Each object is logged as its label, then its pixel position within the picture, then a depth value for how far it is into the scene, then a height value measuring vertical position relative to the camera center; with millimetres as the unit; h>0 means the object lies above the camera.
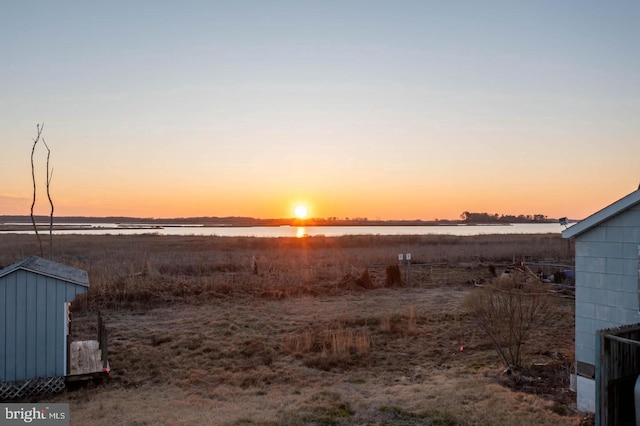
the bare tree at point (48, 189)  18197 +1286
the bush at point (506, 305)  11133 -1862
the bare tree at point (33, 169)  17797 +2010
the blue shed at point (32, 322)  9852 -2002
